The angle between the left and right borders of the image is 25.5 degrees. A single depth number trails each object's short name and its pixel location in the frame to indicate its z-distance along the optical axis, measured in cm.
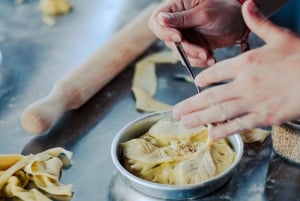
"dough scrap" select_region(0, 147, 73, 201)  75
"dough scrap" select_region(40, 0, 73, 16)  121
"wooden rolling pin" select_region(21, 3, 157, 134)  85
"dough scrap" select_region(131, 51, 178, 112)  91
